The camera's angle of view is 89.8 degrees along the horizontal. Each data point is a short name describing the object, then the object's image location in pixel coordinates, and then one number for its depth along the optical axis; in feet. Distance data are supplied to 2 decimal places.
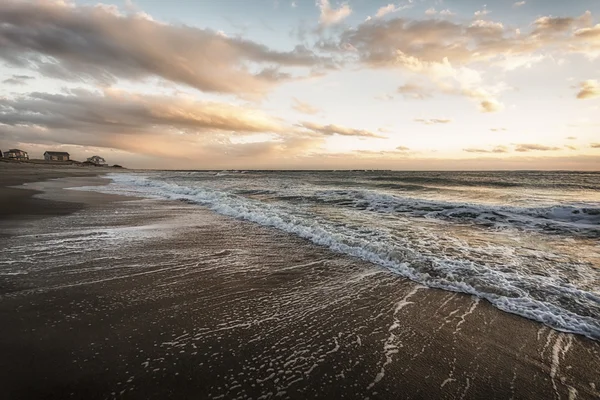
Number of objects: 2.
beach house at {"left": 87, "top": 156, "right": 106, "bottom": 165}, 516.73
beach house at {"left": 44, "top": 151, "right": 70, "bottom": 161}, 451.53
